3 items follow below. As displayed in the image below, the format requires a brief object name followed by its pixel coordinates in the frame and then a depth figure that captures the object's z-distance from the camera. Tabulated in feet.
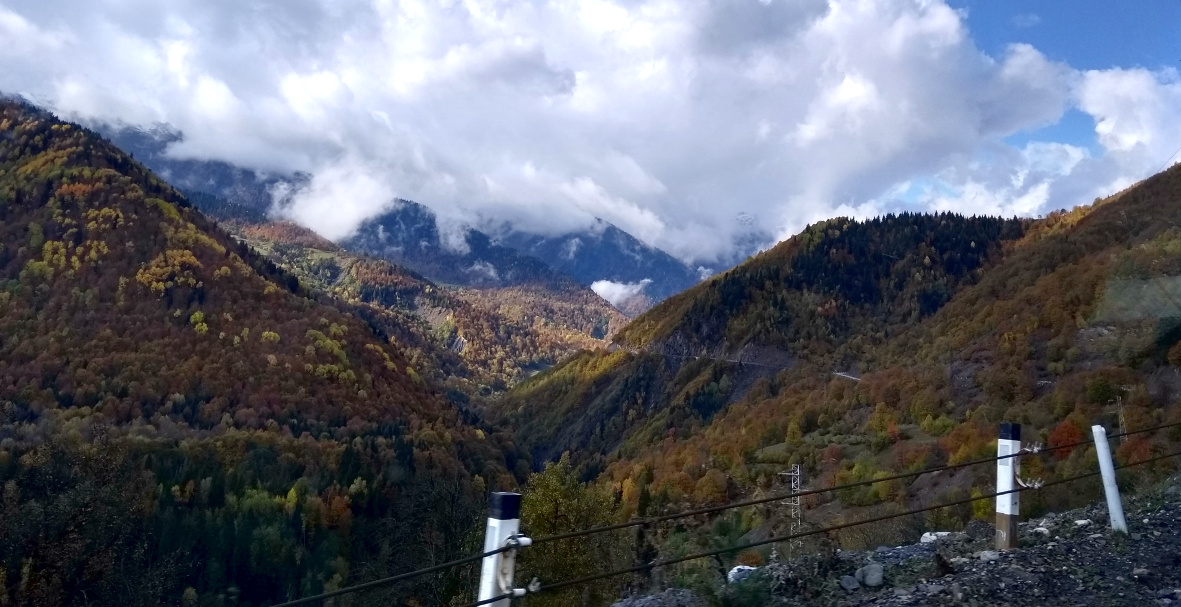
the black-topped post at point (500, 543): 15.28
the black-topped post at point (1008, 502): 24.47
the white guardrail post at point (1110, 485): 25.21
